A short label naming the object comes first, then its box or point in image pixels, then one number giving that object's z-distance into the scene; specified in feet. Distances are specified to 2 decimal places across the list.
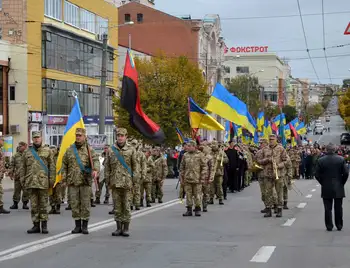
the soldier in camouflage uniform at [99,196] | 67.21
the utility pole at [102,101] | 104.47
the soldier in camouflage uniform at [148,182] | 64.95
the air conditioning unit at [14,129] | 138.00
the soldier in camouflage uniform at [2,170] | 56.75
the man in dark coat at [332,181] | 44.19
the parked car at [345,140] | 293.02
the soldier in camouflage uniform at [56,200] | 56.65
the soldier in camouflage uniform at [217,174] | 66.18
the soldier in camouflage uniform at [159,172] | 68.54
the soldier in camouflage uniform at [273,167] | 54.13
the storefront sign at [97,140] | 97.25
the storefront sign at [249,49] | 466.99
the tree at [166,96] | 153.17
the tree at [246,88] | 261.24
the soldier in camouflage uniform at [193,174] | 53.88
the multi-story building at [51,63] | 138.21
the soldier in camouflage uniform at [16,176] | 61.26
